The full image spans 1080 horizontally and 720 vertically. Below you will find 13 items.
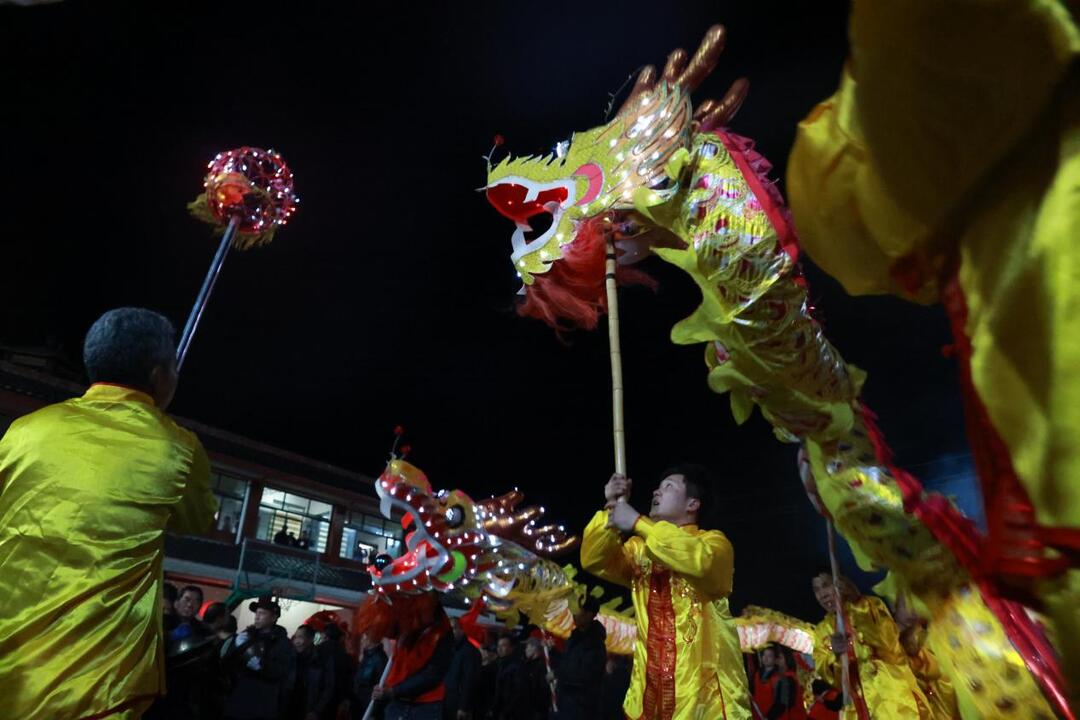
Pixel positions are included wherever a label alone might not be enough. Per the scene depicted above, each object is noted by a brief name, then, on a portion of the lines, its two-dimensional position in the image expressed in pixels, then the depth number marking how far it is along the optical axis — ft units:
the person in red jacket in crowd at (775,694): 29.71
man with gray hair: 6.52
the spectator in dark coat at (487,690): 25.86
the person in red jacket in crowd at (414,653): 18.29
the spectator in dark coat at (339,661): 24.62
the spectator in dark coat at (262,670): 20.67
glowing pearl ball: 14.44
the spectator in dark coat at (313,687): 24.13
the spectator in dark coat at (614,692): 29.50
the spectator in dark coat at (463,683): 22.79
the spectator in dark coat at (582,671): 25.46
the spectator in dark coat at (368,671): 23.89
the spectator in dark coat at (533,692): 29.27
